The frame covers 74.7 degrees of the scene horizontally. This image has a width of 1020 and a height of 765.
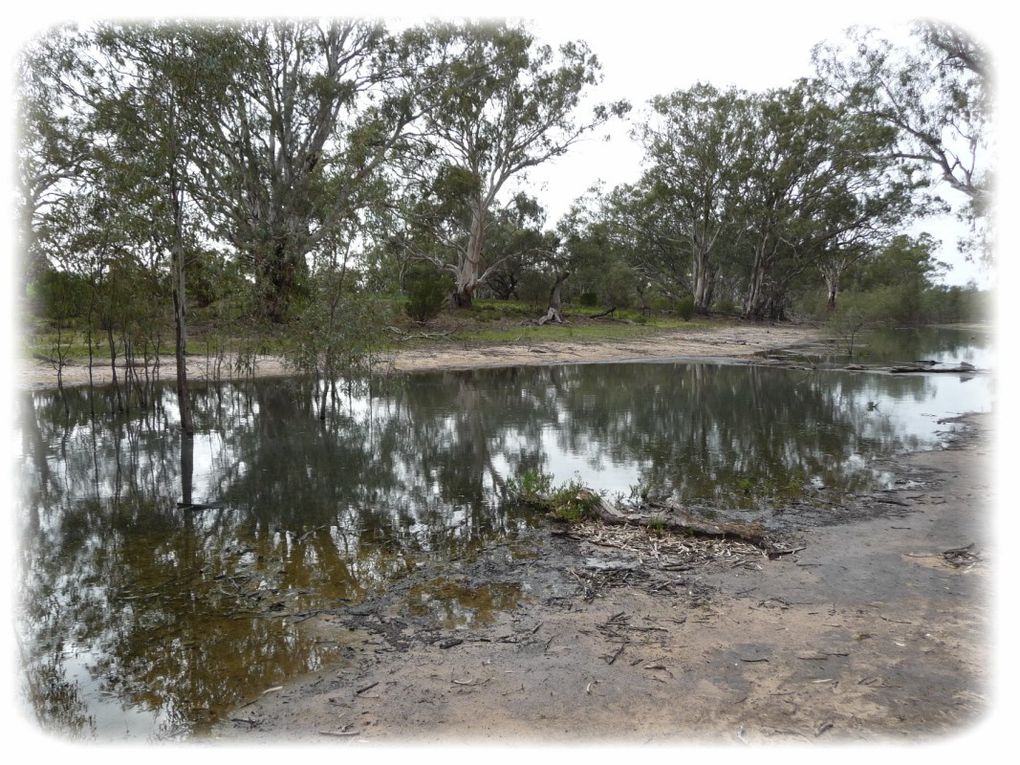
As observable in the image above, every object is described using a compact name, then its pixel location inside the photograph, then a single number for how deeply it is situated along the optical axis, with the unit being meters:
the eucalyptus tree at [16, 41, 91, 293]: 13.33
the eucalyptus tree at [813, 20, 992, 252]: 19.20
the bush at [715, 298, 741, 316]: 54.92
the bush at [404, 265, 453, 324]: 31.70
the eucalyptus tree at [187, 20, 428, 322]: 20.41
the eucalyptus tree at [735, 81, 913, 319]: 43.72
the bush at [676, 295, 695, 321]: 48.00
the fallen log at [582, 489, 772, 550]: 6.33
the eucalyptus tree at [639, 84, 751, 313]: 45.97
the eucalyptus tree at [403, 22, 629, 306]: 30.88
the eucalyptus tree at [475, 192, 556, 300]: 45.59
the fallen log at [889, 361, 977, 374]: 21.92
